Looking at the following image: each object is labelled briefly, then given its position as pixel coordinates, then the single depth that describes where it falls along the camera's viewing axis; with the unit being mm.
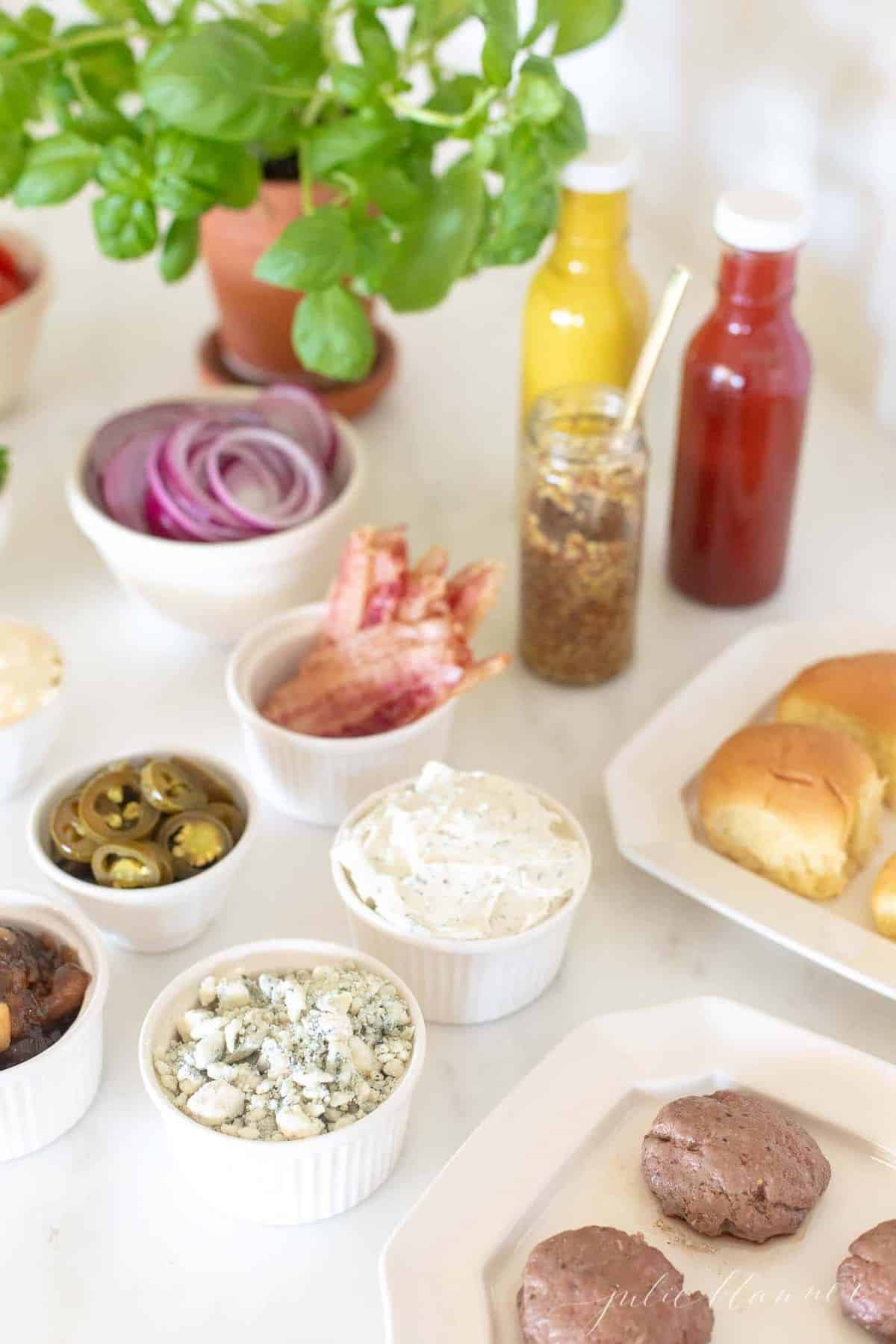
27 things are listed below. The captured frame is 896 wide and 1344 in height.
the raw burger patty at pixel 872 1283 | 799
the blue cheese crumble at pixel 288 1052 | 857
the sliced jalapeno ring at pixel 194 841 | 1014
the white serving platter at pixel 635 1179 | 821
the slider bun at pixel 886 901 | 1023
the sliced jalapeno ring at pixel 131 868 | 999
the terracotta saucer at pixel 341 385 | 1541
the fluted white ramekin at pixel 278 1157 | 844
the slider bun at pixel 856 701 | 1143
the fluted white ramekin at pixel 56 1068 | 889
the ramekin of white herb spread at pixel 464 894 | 958
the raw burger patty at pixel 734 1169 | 852
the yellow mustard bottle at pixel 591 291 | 1250
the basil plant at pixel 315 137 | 1149
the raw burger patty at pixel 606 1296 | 775
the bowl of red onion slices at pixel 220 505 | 1235
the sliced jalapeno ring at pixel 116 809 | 1020
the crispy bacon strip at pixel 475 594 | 1161
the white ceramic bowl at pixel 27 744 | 1106
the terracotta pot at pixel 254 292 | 1415
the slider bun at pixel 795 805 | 1055
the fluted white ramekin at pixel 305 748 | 1099
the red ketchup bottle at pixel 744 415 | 1190
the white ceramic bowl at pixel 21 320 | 1499
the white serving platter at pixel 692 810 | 1010
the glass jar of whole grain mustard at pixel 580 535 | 1180
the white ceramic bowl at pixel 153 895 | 987
